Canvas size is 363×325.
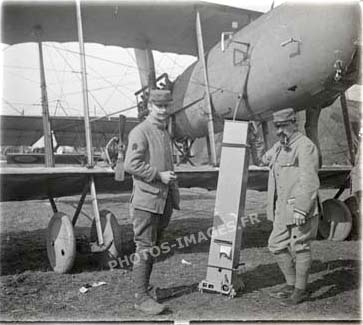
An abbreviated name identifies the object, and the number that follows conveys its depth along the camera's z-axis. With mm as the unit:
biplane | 5215
